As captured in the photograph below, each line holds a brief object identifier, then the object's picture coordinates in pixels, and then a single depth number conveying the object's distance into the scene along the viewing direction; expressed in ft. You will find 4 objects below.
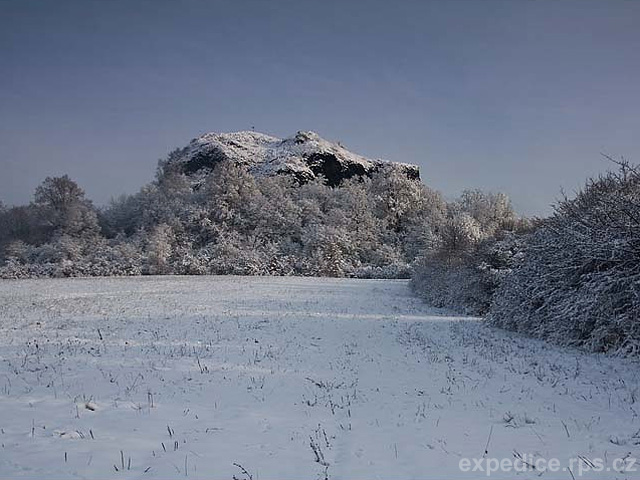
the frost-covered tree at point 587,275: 37.37
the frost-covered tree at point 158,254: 150.20
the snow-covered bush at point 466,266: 84.58
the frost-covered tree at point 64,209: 166.20
